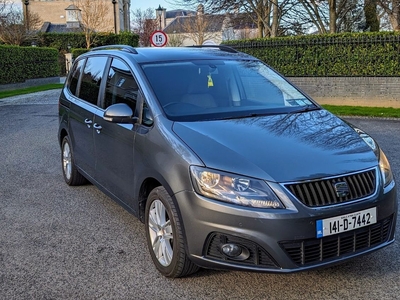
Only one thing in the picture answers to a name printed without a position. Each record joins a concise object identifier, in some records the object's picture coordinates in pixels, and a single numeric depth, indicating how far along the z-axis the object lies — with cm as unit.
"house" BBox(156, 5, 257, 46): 2617
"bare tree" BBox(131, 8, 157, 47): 6919
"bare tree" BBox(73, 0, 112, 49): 4578
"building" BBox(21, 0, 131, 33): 6712
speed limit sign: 1681
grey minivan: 324
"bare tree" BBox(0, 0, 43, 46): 3766
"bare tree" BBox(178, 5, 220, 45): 6016
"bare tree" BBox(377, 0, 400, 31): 1996
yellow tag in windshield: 467
